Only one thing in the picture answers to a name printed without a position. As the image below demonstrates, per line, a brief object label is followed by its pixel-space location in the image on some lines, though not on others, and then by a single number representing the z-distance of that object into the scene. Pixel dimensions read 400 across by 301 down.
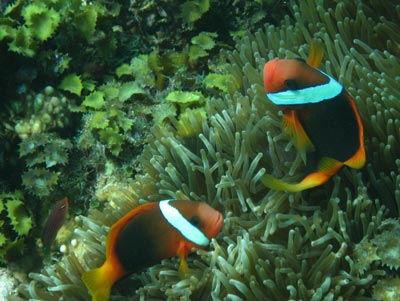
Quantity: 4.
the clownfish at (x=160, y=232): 0.59
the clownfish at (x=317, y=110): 0.56
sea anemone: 0.59
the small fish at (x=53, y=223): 0.71
